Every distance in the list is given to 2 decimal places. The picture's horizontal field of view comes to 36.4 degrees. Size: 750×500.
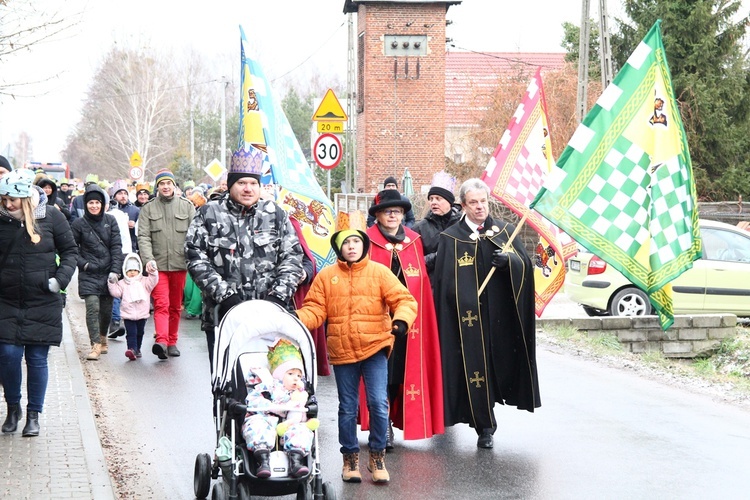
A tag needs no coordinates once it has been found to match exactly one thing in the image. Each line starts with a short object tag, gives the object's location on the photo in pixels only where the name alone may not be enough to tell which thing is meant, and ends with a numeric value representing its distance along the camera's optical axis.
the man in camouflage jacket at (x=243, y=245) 7.21
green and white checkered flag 8.84
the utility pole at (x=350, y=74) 29.95
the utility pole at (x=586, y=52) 23.00
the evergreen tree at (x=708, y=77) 36.03
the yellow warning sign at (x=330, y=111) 20.02
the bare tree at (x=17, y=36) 9.38
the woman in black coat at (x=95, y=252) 12.86
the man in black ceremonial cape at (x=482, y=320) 8.55
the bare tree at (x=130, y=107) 92.75
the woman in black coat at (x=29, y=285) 8.29
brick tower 40.12
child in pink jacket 12.87
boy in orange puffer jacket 7.27
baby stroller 6.14
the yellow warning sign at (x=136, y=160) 43.88
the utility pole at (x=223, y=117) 57.90
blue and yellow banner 12.32
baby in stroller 6.05
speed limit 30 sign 20.47
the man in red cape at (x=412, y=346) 8.34
